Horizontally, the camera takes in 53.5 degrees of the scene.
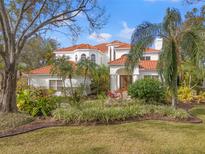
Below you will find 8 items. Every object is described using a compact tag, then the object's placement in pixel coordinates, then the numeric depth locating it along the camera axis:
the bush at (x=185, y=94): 17.00
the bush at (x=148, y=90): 13.22
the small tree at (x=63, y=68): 19.73
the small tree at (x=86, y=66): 19.95
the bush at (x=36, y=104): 10.08
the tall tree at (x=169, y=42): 10.62
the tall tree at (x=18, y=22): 9.31
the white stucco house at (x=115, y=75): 22.88
